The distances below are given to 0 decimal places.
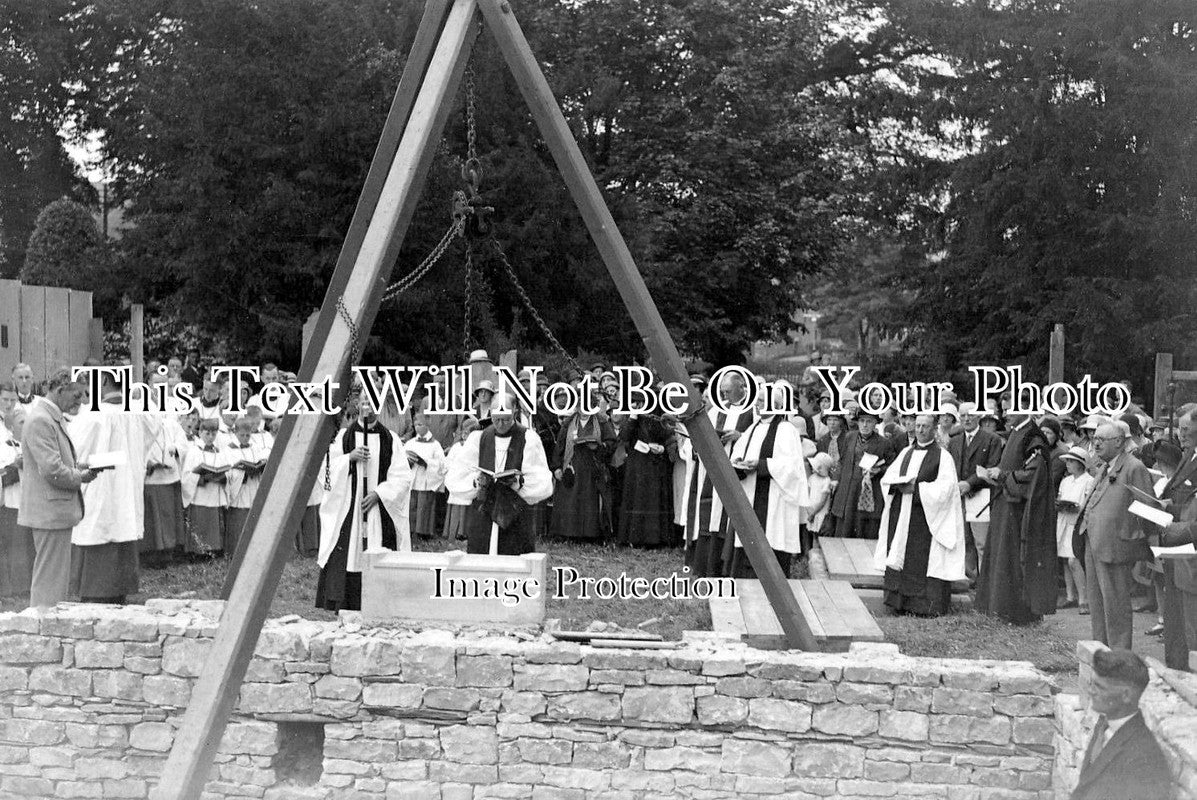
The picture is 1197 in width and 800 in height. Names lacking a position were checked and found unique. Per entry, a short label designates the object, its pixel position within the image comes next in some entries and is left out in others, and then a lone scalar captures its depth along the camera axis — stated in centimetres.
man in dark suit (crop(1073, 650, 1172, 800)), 438
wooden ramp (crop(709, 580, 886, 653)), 714
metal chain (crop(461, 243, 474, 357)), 751
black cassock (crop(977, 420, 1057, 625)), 958
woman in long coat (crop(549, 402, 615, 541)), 1318
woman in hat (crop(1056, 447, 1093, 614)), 1038
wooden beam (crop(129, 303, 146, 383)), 1480
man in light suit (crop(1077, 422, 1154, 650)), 829
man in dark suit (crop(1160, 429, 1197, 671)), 778
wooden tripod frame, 526
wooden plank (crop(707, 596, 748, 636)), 724
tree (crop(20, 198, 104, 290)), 1579
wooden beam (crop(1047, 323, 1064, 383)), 1495
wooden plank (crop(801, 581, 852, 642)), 722
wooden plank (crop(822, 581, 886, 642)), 725
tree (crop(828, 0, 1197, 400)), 1756
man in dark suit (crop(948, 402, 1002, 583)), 1077
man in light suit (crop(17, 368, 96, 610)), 855
